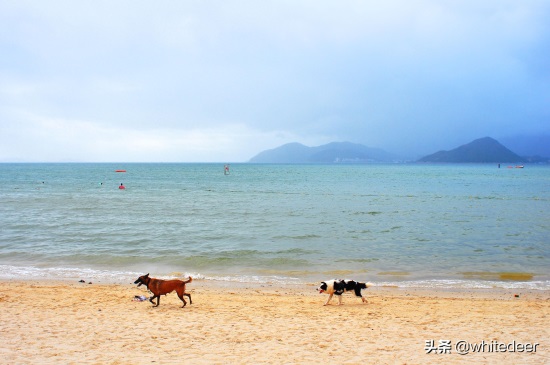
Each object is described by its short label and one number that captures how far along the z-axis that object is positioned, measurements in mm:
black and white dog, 11032
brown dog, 10734
